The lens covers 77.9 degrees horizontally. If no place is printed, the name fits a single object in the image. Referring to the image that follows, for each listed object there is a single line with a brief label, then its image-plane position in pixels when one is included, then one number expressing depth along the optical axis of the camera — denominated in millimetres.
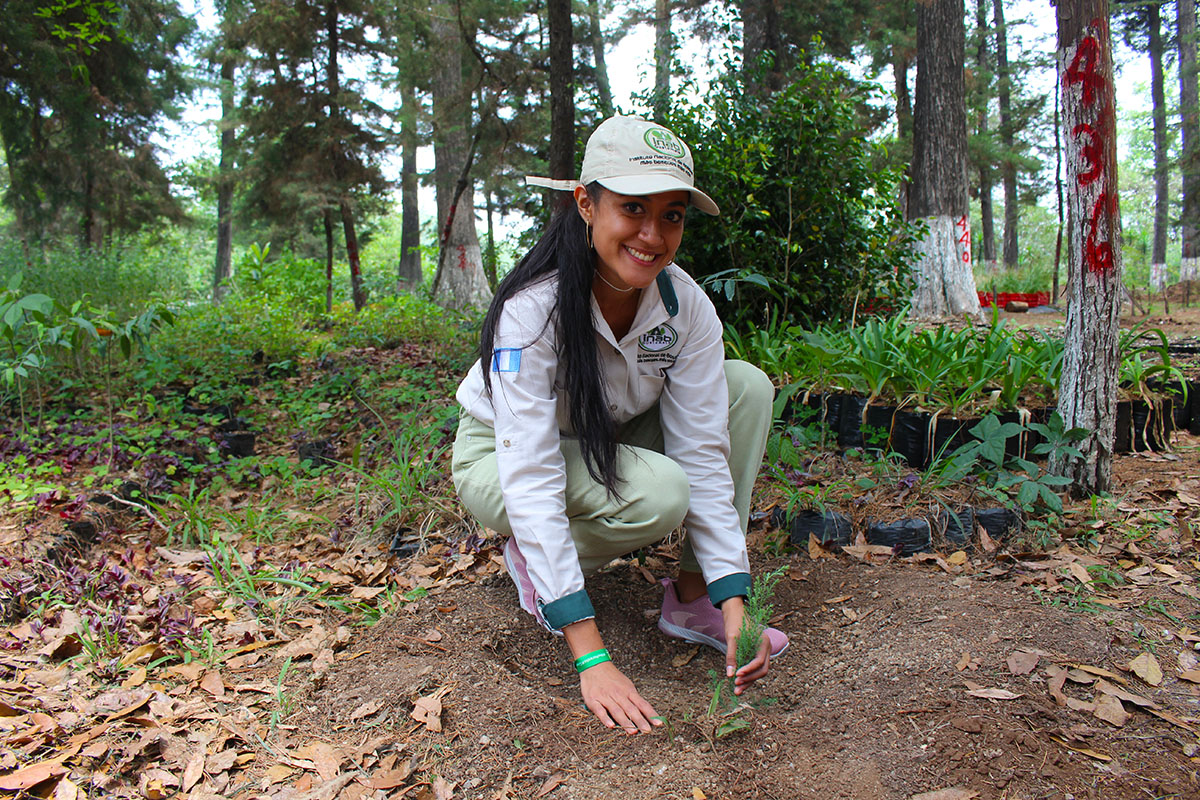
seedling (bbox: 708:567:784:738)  1606
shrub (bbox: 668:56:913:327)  4043
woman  1669
